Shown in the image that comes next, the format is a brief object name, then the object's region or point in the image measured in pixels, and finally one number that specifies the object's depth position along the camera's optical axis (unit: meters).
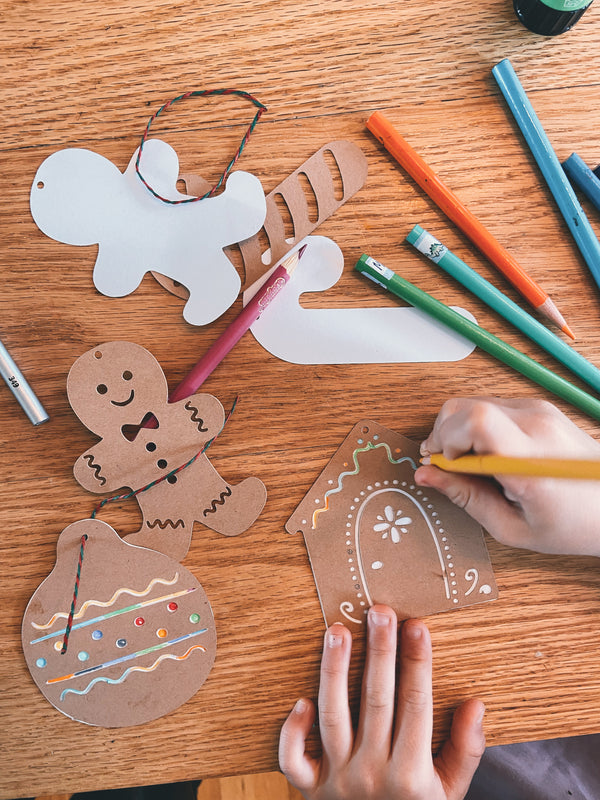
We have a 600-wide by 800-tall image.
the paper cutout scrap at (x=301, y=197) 0.63
